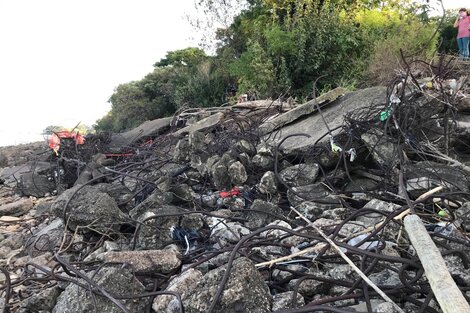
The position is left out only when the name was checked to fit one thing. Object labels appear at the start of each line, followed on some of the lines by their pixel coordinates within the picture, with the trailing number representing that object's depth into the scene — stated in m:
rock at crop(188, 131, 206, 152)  4.24
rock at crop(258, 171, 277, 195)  3.18
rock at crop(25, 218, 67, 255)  3.10
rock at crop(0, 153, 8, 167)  11.30
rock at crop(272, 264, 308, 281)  1.81
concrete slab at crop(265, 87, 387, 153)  3.93
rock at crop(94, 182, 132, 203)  3.48
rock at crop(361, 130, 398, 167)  3.01
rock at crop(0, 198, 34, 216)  5.04
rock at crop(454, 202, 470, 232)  2.16
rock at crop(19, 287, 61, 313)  1.91
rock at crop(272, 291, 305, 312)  1.50
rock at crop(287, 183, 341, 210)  2.85
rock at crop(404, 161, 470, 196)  2.64
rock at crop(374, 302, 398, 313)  1.31
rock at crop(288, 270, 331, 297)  1.68
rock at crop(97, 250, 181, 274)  1.92
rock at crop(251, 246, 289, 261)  1.99
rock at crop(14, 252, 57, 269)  2.75
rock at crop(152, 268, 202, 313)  1.59
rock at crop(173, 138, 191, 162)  4.29
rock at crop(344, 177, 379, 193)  3.04
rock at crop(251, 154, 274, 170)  3.58
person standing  8.98
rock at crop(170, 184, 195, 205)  3.29
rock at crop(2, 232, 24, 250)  3.67
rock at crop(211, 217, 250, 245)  2.44
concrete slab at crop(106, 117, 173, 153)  7.76
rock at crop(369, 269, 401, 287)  1.61
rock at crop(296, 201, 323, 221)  2.74
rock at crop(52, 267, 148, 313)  1.65
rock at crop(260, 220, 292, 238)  2.18
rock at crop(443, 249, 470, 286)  1.54
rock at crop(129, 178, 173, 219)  2.96
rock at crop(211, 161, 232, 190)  3.47
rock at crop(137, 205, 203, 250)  2.52
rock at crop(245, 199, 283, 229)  2.65
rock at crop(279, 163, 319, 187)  3.22
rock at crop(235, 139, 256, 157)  3.82
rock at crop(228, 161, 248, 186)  3.41
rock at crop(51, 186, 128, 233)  2.78
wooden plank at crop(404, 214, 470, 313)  1.02
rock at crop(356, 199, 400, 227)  2.35
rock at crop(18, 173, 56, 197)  6.04
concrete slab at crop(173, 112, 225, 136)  6.06
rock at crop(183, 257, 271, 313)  1.42
